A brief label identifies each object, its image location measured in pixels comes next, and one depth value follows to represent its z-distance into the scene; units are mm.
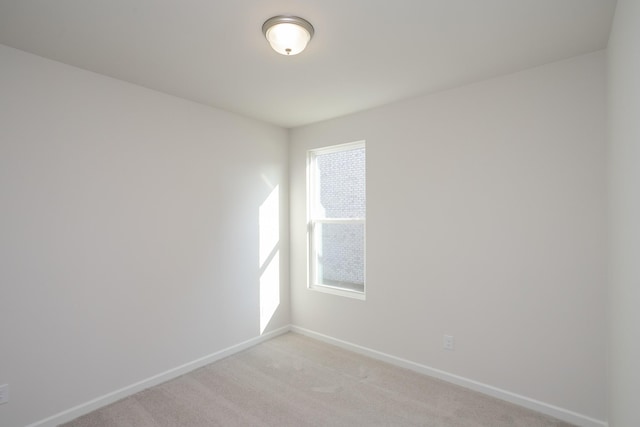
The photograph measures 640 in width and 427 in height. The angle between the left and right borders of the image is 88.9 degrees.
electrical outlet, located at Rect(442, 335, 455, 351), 2859
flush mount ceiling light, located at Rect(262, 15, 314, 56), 1821
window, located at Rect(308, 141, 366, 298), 3617
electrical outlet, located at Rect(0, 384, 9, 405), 2070
